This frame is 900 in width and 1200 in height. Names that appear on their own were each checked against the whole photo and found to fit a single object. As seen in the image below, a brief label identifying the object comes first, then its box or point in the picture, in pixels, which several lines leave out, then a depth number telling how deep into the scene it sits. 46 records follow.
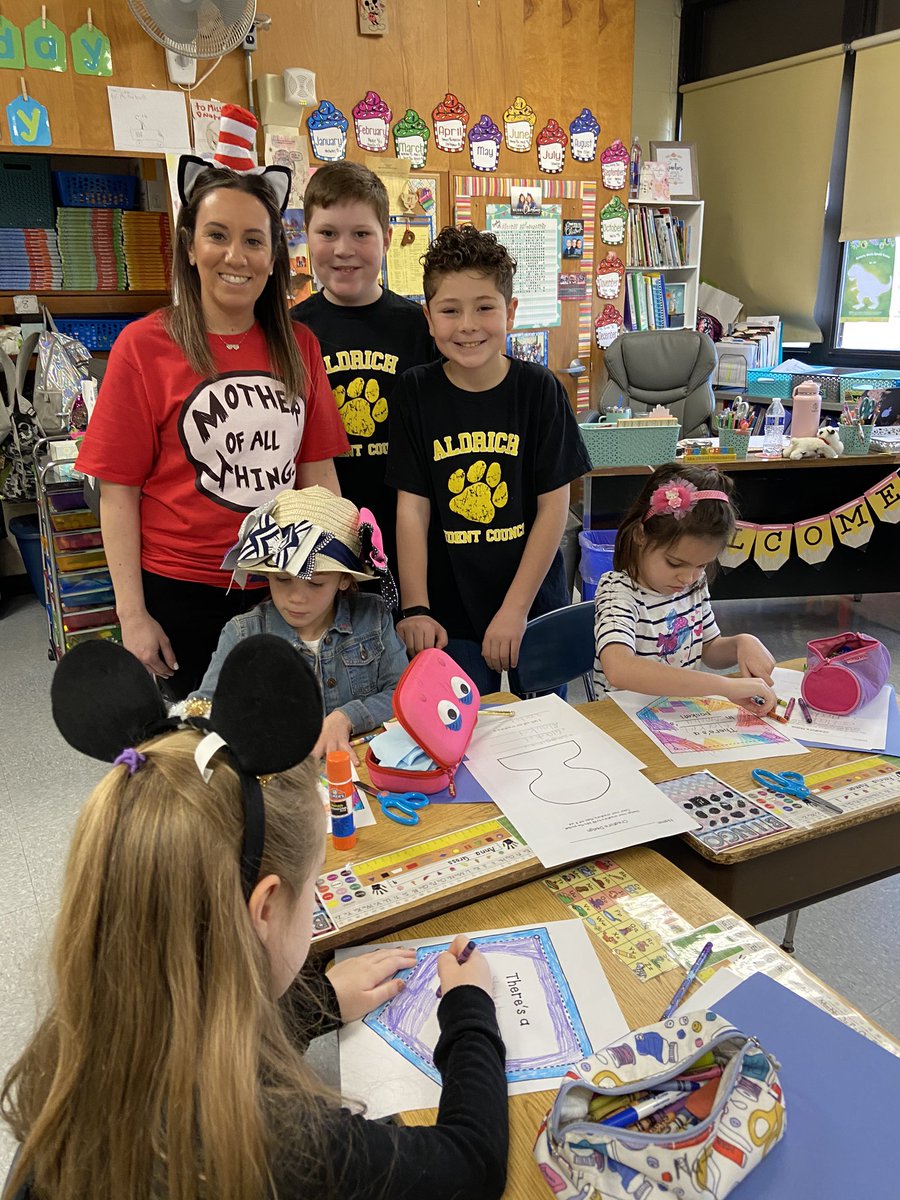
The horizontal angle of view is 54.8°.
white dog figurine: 3.31
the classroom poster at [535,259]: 4.51
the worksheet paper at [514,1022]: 0.82
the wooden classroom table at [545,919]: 0.75
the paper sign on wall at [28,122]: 3.21
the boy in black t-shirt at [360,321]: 1.80
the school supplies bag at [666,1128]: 0.67
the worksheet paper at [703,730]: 1.38
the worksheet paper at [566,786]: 1.14
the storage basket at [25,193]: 3.74
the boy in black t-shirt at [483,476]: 1.76
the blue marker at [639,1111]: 0.71
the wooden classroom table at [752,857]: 1.08
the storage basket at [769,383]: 5.25
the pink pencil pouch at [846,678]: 1.48
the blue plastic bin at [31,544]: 3.95
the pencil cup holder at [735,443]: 3.36
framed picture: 5.46
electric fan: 3.21
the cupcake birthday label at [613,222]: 4.83
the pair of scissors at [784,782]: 1.25
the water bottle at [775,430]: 3.44
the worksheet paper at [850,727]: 1.41
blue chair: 1.83
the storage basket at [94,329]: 3.98
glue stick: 1.14
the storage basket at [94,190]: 3.85
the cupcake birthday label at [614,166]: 4.71
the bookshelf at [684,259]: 5.25
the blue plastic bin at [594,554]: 3.12
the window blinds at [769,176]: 5.47
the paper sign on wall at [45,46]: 3.19
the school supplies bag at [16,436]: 3.57
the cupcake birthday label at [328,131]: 3.83
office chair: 4.44
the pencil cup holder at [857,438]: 3.34
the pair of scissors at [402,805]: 1.21
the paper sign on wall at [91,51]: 3.27
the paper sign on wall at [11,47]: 3.13
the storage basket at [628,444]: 3.26
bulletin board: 4.37
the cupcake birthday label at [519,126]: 4.34
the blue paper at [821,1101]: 0.70
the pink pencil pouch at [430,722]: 1.25
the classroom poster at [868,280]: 5.40
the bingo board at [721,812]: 1.15
